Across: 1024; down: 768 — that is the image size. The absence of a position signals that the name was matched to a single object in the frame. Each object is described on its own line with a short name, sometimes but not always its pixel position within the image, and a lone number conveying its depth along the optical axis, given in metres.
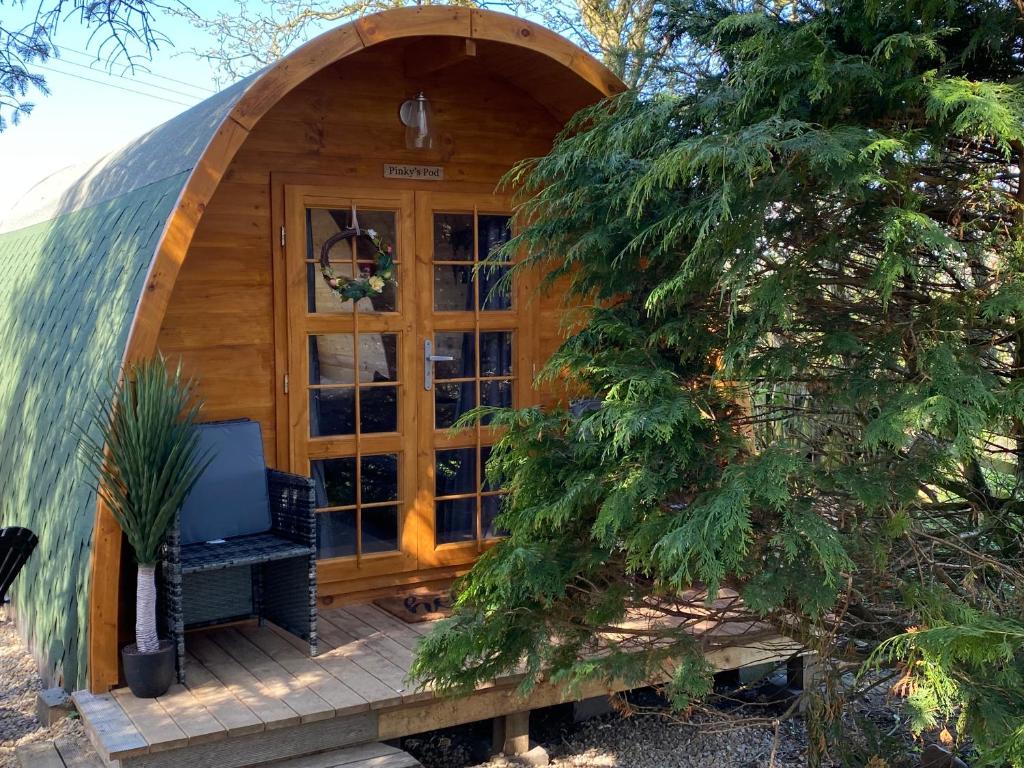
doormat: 4.82
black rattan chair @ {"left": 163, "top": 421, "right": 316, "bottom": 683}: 4.26
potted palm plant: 3.75
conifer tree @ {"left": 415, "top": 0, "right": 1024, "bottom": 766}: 2.93
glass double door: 4.88
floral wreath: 4.86
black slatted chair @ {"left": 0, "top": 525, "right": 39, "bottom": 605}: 3.98
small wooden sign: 5.02
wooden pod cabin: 4.50
